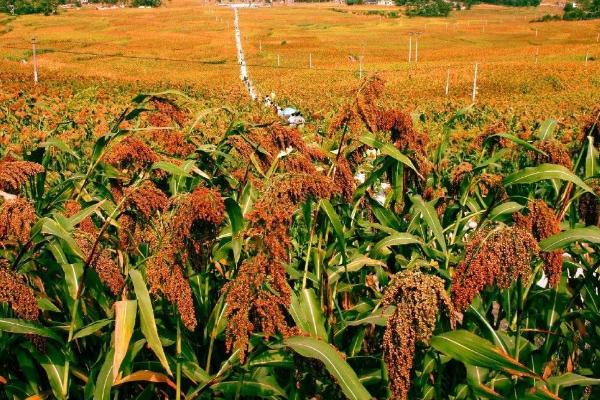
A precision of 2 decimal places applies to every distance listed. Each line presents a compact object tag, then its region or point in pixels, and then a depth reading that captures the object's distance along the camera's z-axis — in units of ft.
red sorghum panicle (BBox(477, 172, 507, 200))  8.69
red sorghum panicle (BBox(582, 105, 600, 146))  9.02
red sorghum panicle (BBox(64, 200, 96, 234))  8.86
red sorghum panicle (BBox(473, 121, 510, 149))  10.57
